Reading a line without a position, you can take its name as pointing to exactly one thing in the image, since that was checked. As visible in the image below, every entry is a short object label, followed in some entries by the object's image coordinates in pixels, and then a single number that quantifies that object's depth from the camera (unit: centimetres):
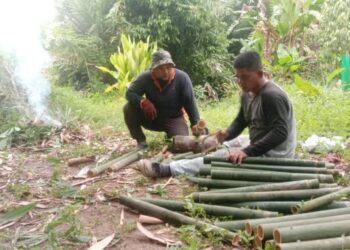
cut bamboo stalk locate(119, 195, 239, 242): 297
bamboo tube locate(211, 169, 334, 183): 359
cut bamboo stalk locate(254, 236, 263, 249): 279
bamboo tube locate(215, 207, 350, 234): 297
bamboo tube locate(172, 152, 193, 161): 466
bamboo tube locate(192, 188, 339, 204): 332
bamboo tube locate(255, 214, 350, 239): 281
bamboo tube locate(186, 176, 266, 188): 363
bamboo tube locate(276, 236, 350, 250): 258
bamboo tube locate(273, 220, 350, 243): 269
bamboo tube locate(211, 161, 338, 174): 371
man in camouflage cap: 521
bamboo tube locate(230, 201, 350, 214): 323
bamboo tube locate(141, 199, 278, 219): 316
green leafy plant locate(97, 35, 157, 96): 936
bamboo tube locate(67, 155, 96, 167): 492
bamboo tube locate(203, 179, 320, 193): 341
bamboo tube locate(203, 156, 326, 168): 379
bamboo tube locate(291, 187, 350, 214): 313
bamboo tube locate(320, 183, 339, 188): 352
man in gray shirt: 368
